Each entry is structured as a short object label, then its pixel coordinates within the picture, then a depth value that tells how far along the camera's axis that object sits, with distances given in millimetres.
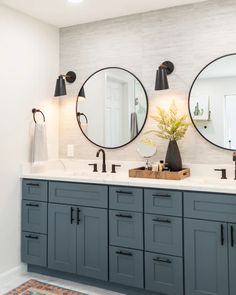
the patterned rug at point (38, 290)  2895
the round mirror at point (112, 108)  3379
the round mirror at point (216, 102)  2959
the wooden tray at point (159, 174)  2873
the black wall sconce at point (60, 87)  3490
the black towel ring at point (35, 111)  3436
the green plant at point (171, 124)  3092
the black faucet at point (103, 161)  3453
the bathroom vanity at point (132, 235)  2482
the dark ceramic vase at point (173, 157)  3041
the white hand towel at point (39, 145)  3381
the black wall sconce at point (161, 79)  3059
